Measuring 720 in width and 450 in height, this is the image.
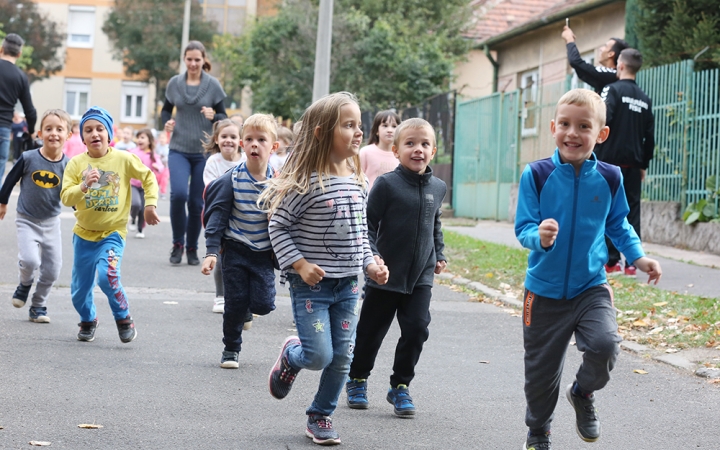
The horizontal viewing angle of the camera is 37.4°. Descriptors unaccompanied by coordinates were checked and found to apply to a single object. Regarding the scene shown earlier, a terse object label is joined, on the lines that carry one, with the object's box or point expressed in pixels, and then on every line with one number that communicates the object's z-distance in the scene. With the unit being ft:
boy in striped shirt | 21.16
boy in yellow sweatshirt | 22.59
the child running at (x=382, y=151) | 27.84
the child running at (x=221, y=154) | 27.91
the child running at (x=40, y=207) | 25.44
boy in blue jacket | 14.58
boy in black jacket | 18.26
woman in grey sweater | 36.47
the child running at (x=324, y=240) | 15.69
